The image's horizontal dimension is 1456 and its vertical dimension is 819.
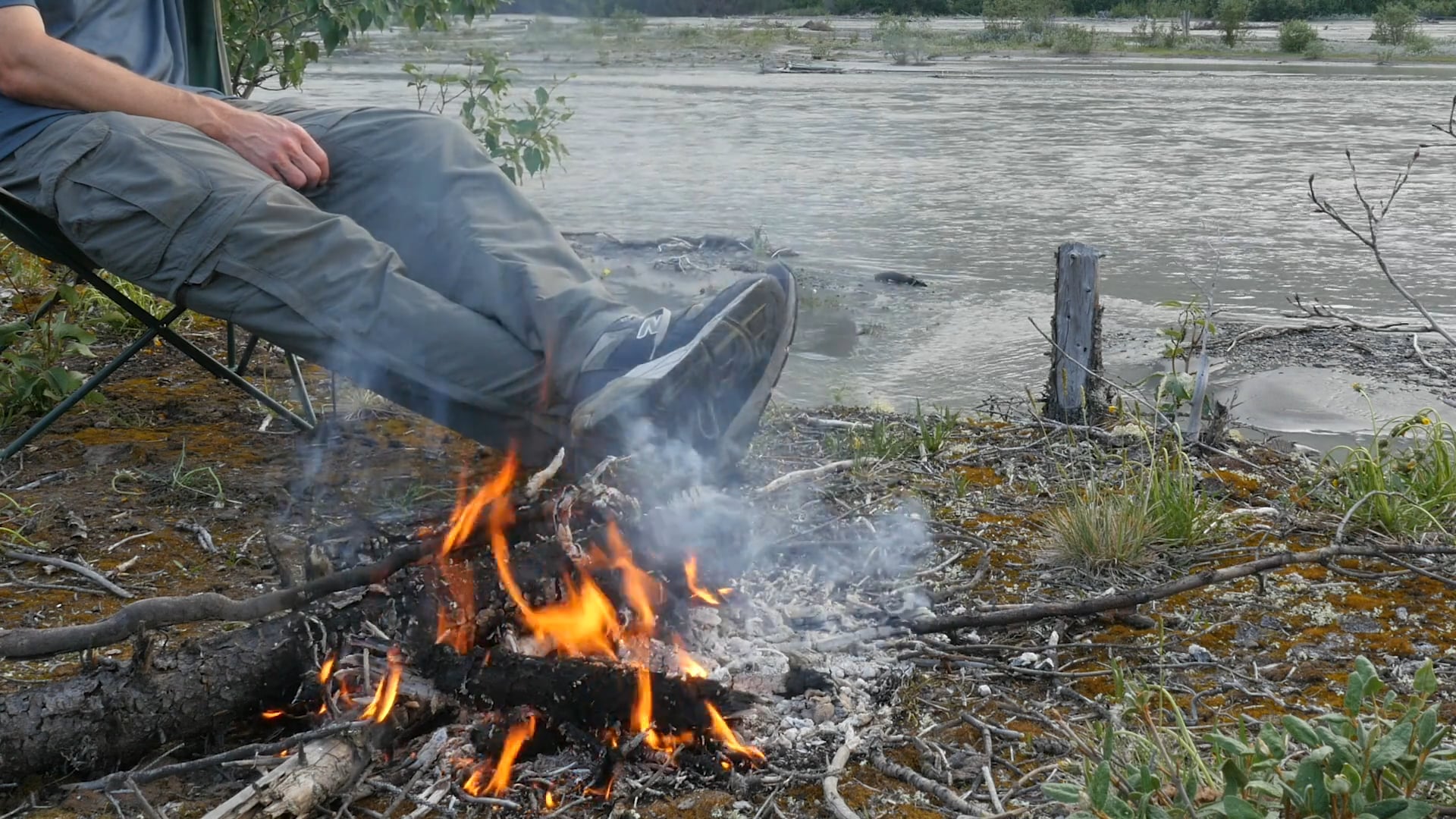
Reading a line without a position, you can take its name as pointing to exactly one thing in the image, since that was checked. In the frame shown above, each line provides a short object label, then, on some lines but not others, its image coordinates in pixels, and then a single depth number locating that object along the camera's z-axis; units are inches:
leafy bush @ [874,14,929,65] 900.6
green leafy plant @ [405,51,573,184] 206.8
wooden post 136.5
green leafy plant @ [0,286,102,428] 130.4
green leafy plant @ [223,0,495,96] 177.2
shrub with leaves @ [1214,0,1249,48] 971.3
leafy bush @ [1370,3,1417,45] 882.1
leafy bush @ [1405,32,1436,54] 790.5
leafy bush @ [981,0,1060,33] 1129.4
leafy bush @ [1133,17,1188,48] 972.6
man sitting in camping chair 93.4
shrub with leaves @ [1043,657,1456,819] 52.1
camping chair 105.8
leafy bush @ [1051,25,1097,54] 934.4
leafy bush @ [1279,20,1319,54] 847.1
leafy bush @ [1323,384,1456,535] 102.4
